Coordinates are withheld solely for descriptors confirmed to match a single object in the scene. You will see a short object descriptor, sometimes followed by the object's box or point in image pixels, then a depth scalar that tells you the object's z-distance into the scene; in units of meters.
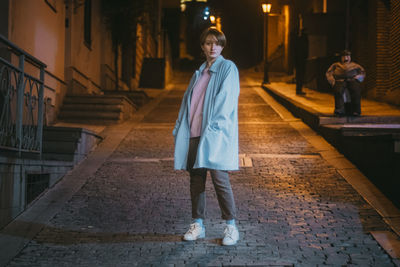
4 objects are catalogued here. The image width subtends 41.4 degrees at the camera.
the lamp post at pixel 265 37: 24.84
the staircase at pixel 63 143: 8.10
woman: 4.59
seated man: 11.09
